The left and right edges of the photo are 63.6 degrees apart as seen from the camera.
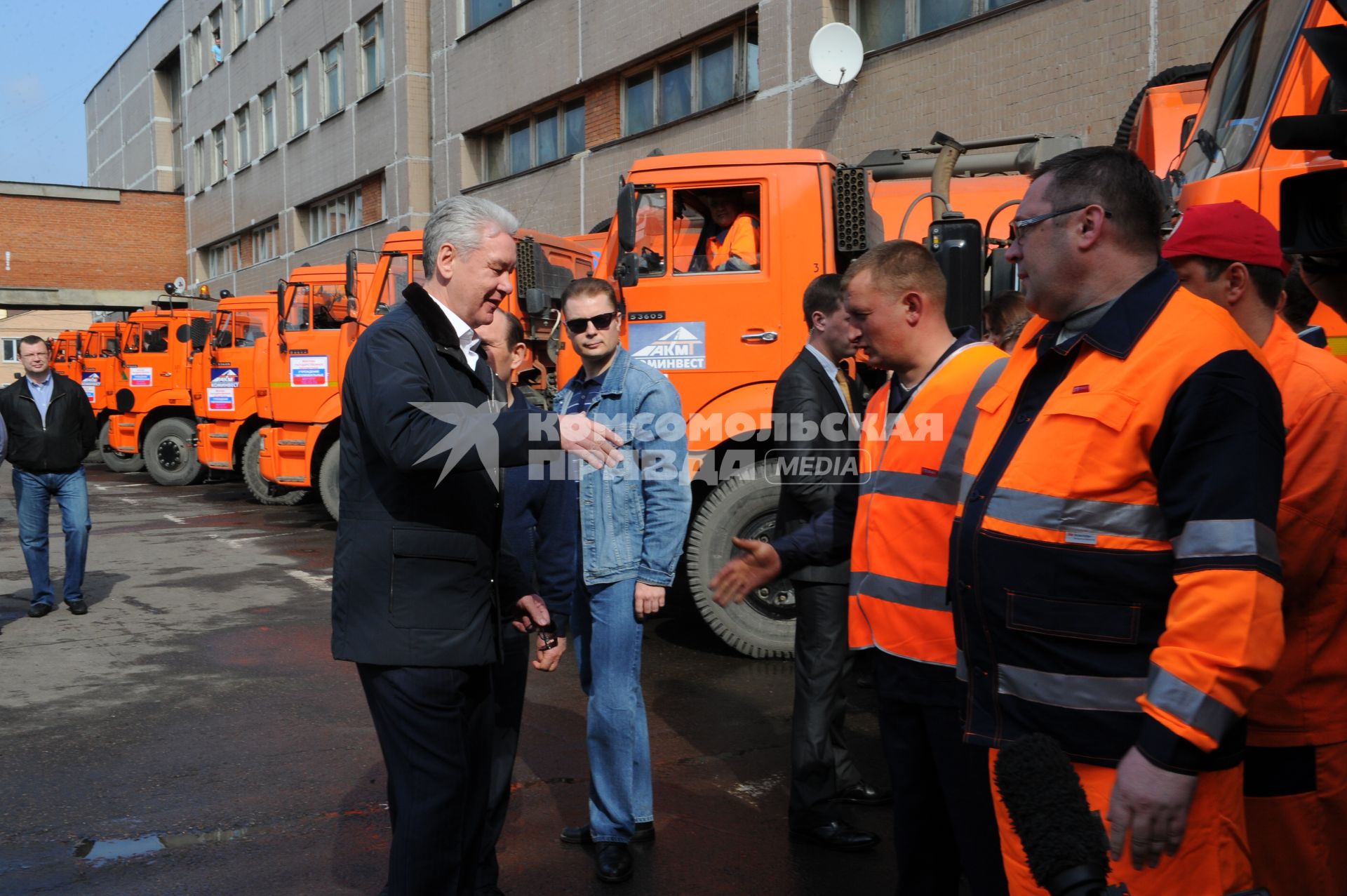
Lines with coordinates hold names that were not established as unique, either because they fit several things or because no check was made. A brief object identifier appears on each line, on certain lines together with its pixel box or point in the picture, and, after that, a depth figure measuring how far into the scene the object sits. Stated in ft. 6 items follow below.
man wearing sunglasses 12.21
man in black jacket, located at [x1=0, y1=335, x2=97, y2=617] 27.30
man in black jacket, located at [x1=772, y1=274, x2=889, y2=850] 12.57
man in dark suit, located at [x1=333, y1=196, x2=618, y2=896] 8.03
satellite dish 41.04
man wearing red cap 7.45
